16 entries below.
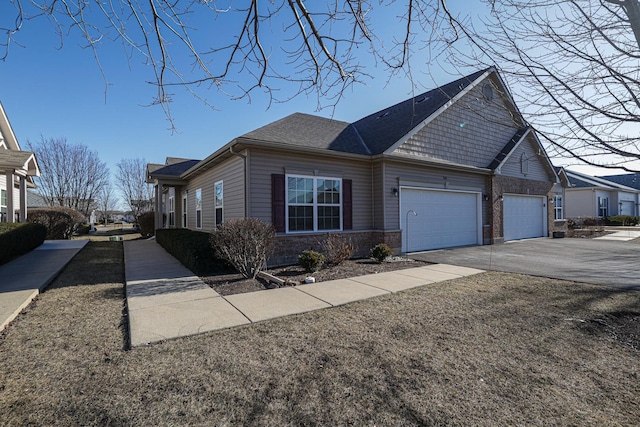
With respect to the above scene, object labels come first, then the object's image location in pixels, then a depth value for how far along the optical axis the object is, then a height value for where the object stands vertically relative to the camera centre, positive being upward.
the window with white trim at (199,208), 13.07 +0.39
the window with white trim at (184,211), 16.03 +0.32
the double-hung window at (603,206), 27.36 +0.39
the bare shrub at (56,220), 15.91 -0.05
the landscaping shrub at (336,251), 8.27 -1.01
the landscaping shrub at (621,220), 25.59 -0.85
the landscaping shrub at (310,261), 7.34 -1.13
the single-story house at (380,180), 8.63 +1.22
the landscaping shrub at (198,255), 7.36 -0.99
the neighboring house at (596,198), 26.89 +1.12
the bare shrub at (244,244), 6.58 -0.62
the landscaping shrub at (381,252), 8.90 -1.15
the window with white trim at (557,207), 18.02 +0.24
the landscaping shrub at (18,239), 7.86 -0.58
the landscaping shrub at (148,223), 19.67 -0.37
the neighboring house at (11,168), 10.98 +2.00
